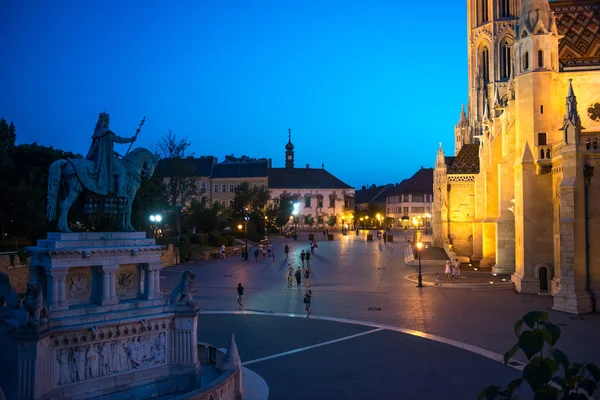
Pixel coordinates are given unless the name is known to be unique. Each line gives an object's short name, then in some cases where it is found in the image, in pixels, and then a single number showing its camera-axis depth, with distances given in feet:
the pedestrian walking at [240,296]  72.51
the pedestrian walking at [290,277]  95.71
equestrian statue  35.12
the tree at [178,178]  171.83
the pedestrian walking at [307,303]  67.42
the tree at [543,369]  10.15
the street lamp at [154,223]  125.21
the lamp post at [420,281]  95.40
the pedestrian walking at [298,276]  93.66
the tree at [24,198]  99.91
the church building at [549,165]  73.72
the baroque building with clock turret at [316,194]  368.68
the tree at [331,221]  366.84
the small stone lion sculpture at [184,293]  36.91
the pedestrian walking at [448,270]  104.94
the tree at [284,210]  277.44
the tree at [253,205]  225.76
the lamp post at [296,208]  350.02
